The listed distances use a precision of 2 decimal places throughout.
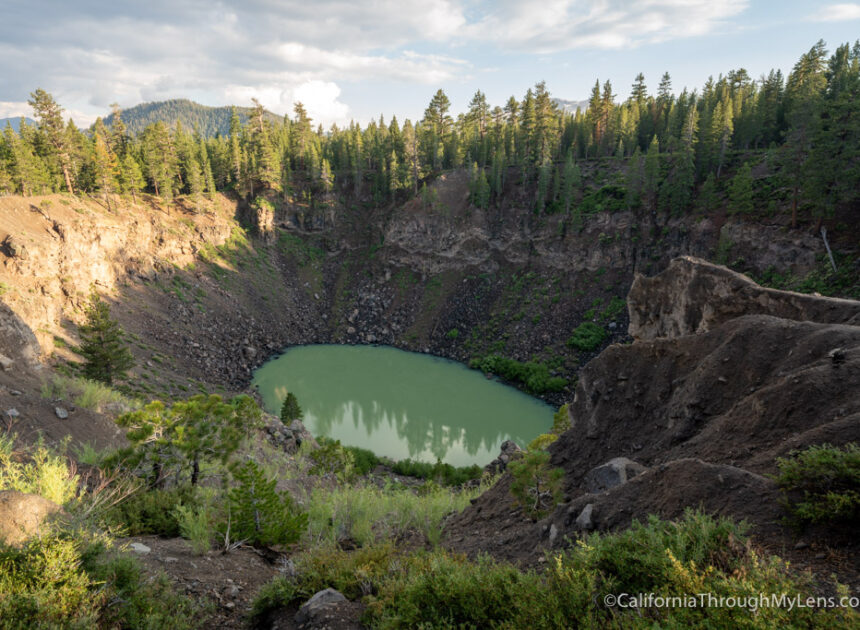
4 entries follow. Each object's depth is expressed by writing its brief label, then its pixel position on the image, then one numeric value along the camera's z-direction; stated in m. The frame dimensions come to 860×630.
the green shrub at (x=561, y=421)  21.75
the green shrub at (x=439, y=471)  29.94
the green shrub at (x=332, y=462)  23.28
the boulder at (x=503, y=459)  26.84
